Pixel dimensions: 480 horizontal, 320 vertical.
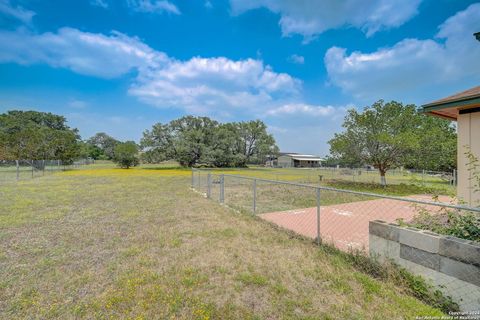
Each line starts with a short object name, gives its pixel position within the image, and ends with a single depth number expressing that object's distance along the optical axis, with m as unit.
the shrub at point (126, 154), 35.69
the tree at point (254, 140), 44.94
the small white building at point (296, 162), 62.97
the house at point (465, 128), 4.46
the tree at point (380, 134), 14.66
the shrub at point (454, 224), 3.08
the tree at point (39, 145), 27.33
